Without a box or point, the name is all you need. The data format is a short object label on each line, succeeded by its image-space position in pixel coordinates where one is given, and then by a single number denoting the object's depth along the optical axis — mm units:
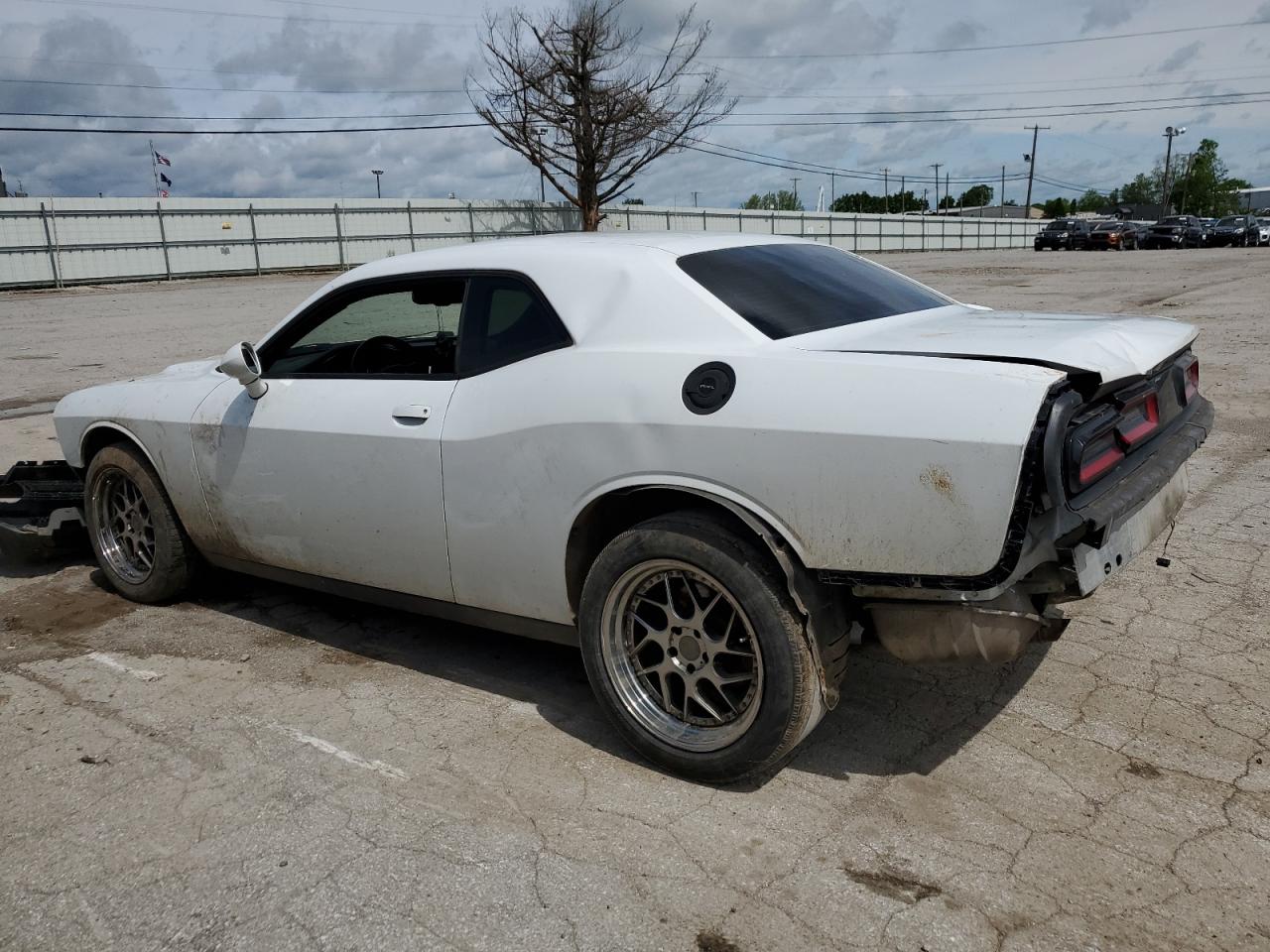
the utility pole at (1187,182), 110375
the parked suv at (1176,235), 46781
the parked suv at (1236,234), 47562
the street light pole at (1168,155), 96250
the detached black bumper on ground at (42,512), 5203
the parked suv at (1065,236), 47003
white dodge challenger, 2631
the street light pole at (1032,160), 92062
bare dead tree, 35281
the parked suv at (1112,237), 45156
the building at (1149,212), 93688
